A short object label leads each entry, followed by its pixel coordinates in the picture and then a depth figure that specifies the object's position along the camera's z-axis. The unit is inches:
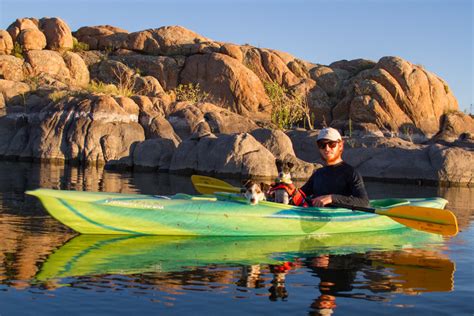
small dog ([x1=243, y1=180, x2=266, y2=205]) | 303.6
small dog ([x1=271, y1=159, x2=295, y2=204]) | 311.6
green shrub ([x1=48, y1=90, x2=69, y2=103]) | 955.7
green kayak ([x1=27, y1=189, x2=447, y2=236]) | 286.4
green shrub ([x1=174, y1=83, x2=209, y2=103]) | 1196.5
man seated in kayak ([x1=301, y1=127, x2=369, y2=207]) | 300.4
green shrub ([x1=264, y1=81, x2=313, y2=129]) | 1048.2
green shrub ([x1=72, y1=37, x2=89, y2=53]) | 1433.3
